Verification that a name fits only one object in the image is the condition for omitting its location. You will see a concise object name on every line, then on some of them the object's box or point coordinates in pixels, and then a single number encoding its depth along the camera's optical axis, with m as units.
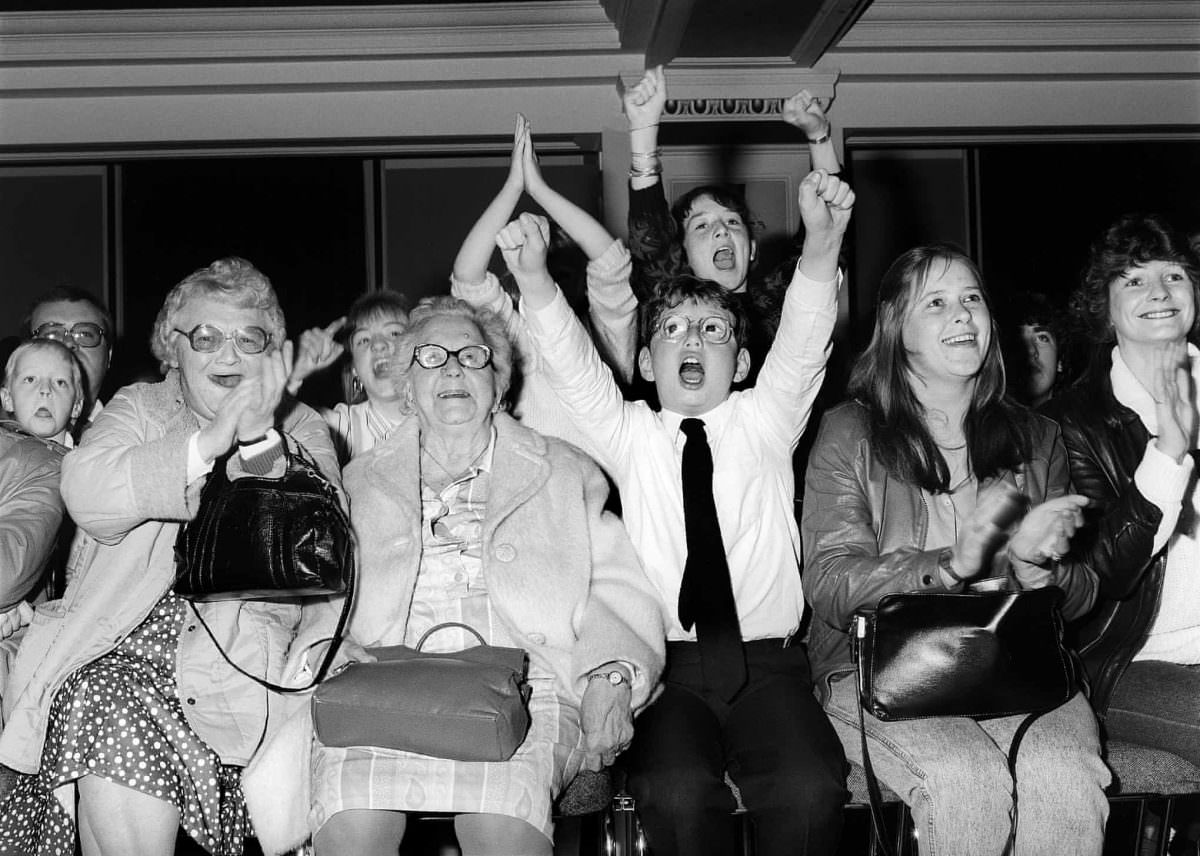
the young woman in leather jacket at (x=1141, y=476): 2.88
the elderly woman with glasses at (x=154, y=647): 2.63
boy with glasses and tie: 2.87
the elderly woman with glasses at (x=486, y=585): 2.53
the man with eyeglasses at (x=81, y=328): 3.92
